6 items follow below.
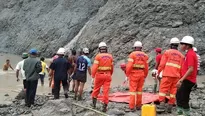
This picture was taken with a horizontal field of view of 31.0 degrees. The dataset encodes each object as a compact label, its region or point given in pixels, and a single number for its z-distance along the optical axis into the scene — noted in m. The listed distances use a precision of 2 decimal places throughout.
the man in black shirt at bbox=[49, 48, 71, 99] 11.37
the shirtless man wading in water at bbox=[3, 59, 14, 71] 22.80
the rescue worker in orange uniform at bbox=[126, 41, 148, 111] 9.63
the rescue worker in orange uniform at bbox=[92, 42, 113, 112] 9.70
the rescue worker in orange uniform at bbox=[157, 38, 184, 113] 9.18
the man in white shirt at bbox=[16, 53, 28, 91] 11.28
